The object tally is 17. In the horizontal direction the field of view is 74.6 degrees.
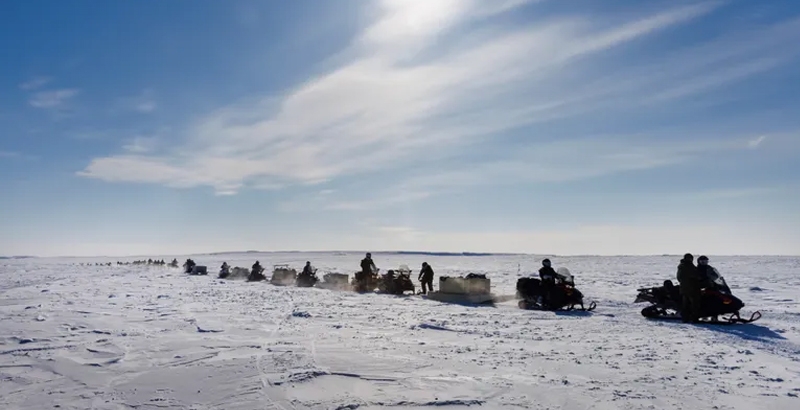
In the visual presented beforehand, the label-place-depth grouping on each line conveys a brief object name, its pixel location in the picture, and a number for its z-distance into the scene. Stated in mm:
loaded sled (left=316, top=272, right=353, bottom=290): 24703
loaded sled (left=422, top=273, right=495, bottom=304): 17609
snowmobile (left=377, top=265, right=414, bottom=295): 21344
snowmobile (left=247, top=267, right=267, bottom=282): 31191
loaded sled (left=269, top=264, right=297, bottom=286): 28703
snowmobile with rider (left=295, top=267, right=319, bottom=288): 26516
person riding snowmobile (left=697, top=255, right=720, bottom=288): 12227
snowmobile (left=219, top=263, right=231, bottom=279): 34678
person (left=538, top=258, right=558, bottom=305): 15039
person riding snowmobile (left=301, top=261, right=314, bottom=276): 26969
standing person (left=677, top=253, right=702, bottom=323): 11891
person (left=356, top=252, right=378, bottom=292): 23256
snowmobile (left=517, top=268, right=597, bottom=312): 14742
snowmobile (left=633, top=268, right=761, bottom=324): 11734
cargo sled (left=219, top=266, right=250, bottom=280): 34344
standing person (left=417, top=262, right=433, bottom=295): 21750
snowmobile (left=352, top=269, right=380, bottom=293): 23141
